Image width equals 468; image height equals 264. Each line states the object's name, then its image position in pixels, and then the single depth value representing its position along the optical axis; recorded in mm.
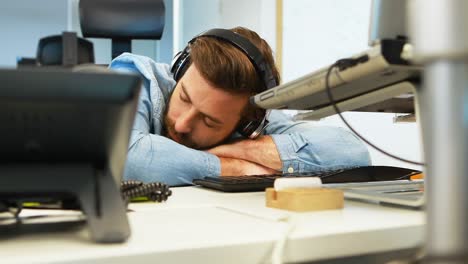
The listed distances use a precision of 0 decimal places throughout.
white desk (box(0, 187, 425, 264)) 413
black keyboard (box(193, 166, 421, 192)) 904
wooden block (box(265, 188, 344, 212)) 647
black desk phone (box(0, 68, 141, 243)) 428
